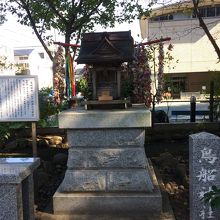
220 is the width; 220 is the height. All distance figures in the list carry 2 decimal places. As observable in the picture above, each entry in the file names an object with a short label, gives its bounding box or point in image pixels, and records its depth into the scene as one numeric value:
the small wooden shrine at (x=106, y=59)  3.64
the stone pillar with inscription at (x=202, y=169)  2.68
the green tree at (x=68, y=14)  8.90
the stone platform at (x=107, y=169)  3.45
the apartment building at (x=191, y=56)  28.76
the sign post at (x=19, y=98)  3.55
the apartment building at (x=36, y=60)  32.94
